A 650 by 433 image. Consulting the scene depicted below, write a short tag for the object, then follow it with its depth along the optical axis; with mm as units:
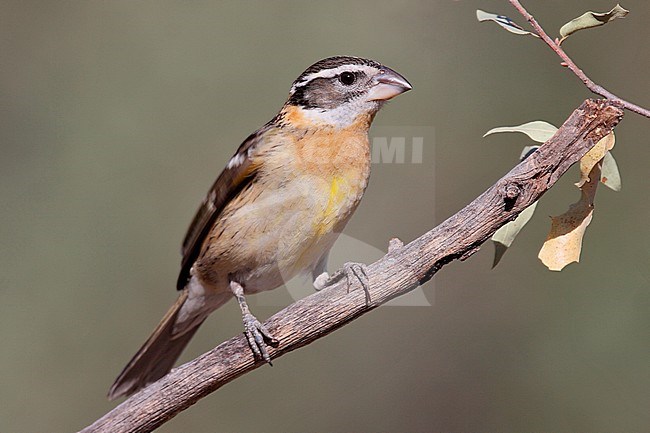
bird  6879
